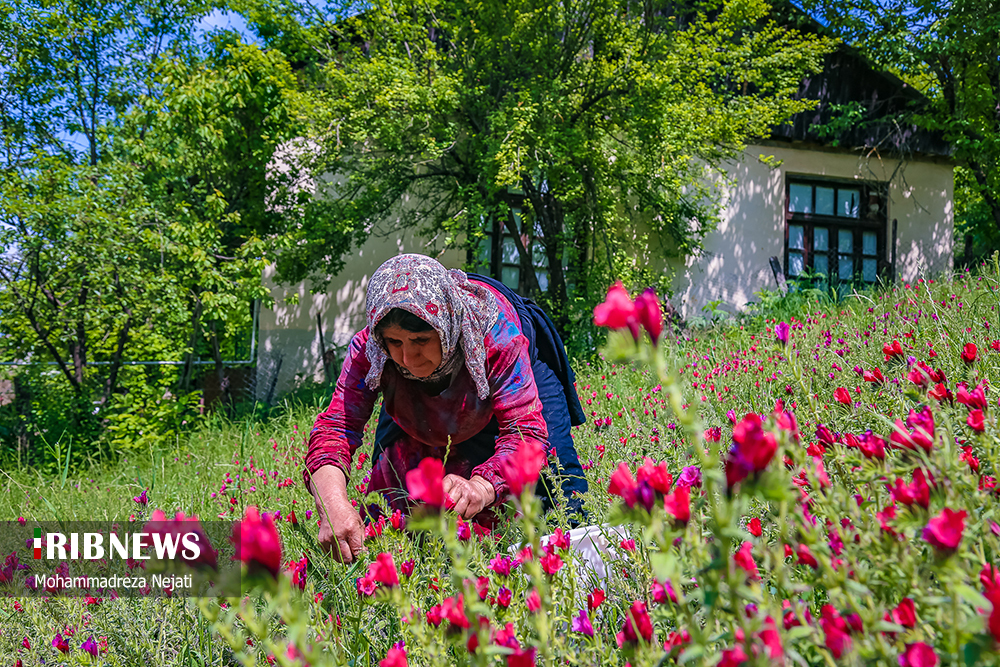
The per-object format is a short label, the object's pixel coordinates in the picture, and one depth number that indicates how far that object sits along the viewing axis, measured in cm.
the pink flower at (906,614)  59
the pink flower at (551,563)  87
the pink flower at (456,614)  75
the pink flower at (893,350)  135
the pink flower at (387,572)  73
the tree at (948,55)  782
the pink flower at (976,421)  81
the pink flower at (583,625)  88
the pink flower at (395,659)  68
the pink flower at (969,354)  132
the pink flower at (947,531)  52
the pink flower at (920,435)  69
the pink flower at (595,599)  97
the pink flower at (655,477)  62
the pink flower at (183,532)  60
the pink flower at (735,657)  50
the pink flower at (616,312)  52
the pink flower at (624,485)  59
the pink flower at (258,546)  52
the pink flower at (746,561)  63
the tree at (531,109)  658
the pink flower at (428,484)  59
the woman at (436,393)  186
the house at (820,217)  941
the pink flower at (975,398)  91
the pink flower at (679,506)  67
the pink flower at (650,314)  52
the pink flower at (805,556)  66
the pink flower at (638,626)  72
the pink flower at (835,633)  54
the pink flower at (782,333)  79
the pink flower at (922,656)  54
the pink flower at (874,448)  75
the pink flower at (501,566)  99
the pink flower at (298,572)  126
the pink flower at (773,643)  48
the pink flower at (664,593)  70
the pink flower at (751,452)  51
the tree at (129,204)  604
